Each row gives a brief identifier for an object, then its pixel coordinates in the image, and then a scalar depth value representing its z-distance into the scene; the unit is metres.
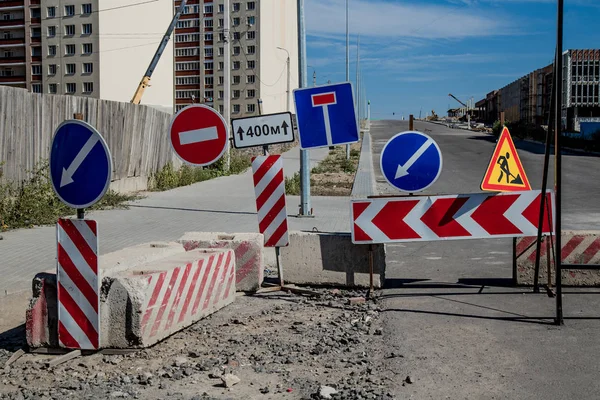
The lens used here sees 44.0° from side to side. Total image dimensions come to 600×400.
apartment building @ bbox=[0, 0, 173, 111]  79.62
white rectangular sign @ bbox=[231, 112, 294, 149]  8.73
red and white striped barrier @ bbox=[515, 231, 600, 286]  8.54
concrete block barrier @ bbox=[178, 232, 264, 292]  8.30
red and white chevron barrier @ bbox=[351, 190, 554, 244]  8.34
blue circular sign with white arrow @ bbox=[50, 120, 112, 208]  5.72
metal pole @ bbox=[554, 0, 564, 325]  6.72
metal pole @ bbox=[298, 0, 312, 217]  14.99
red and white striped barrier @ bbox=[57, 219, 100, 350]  5.87
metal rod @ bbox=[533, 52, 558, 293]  7.30
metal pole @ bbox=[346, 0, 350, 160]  45.34
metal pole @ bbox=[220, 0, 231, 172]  25.62
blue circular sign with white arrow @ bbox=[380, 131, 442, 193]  8.32
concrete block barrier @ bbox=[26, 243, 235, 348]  5.94
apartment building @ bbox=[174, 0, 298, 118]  104.88
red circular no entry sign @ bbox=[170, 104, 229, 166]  8.08
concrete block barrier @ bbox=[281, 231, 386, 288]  8.52
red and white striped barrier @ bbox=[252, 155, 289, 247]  8.59
